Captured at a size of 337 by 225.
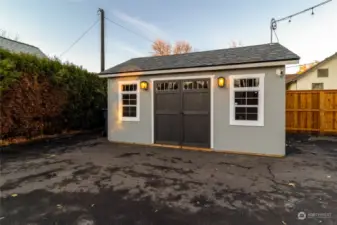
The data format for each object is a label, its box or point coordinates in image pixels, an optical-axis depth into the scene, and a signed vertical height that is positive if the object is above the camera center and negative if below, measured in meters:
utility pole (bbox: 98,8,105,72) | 12.51 +4.07
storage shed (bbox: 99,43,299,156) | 5.91 +0.36
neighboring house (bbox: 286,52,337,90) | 13.28 +2.33
